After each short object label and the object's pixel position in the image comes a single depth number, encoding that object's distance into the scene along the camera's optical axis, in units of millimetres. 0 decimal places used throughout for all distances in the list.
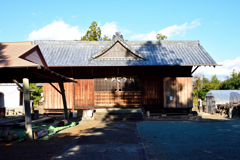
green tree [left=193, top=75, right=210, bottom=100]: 35612
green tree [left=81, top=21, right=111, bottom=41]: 32750
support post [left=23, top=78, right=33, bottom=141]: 7867
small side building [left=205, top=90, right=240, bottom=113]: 22859
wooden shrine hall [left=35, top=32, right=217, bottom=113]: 16547
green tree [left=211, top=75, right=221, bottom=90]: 37500
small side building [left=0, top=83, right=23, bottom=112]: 24156
